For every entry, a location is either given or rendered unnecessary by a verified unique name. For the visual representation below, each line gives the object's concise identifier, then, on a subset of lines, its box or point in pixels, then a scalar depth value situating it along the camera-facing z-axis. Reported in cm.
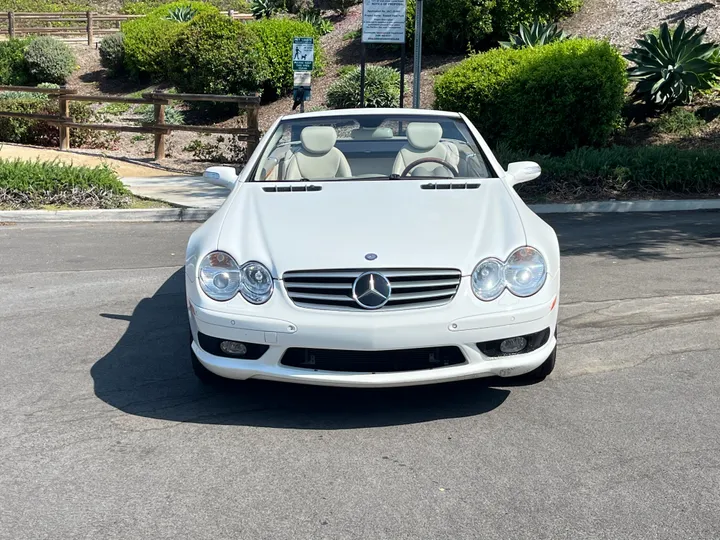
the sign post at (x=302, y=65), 1408
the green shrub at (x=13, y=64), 3241
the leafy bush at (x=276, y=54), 2427
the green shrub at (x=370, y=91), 2017
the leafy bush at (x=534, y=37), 1764
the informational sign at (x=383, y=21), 1416
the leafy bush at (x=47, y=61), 3241
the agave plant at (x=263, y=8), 3422
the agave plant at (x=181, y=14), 3514
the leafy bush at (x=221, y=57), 2352
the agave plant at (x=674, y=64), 1552
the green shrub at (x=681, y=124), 1570
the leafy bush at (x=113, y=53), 3244
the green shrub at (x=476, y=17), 2219
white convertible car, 453
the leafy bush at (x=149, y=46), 3078
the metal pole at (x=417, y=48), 1397
